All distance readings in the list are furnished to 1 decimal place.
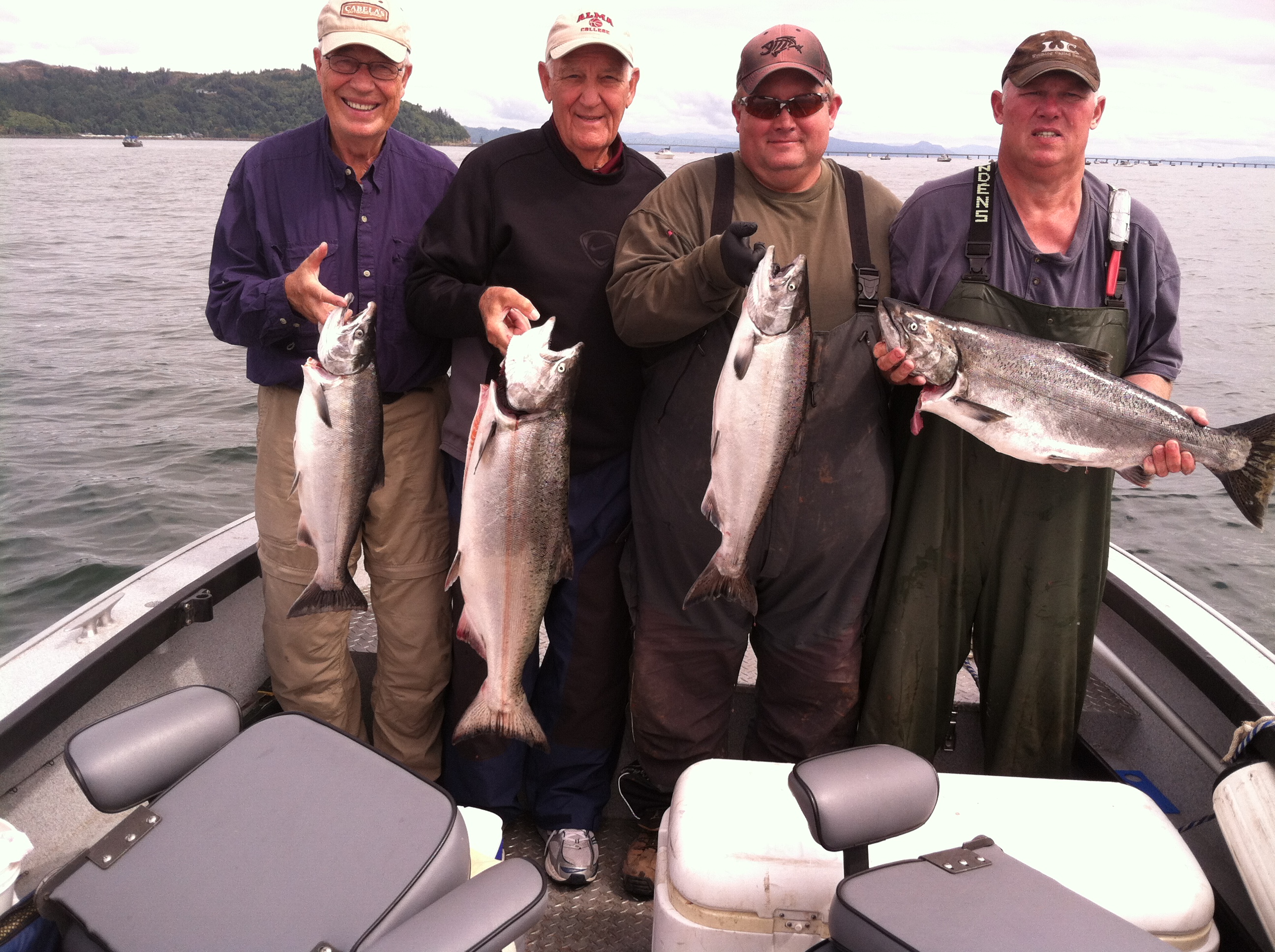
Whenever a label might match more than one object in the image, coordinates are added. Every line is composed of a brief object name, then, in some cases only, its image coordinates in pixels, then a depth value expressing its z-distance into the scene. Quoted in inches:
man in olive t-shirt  130.3
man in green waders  131.6
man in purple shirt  143.4
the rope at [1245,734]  111.9
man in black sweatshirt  137.9
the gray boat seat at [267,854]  75.8
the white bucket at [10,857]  93.7
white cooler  100.2
